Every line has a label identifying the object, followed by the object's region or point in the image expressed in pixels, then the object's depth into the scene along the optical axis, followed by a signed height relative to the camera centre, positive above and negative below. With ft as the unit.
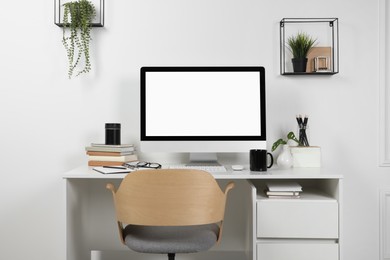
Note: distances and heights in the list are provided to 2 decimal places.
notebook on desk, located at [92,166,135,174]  7.19 -0.71
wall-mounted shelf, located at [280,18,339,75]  8.75 +1.75
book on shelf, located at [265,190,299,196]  7.09 -1.04
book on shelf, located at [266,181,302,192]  7.09 -0.96
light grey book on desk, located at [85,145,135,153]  8.12 -0.39
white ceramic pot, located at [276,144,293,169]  8.06 -0.58
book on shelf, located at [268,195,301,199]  7.09 -1.10
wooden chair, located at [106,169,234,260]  5.97 -1.03
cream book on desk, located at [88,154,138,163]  8.12 -0.57
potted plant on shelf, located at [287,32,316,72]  8.54 +1.42
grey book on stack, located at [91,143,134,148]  8.14 -0.34
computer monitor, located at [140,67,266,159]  8.05 +0.36
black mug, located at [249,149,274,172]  7.48 -0.57
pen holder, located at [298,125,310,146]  8.39 -0.20
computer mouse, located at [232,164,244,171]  7.57 -0.69
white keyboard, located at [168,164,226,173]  7.38 -0.69
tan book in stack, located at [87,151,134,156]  8.13 -0.48
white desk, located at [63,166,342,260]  6.97 -1.62
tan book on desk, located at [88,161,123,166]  8.09 -0.66
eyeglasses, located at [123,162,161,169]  7.63 -0.67
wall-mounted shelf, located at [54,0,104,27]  8.84 +2.25
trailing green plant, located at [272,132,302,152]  8.34 -0.27
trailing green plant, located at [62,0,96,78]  8.64 +1.83
